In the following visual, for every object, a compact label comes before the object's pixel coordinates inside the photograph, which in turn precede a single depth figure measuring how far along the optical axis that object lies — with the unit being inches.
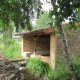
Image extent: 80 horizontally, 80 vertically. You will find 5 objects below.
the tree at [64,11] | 57.7
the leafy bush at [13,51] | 365.1
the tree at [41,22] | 1209.1
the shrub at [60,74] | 166.2
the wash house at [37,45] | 320.5
